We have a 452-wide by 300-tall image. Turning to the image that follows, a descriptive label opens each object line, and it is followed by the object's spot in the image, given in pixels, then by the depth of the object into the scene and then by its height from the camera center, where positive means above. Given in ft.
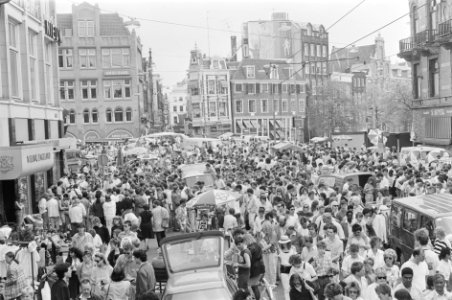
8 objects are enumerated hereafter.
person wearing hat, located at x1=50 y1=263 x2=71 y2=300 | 34.45 -7.50
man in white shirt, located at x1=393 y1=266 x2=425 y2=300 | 30.22 -6.95
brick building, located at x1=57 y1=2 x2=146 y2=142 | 240.53 +15.54
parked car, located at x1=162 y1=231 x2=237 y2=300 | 31.68 -6.80
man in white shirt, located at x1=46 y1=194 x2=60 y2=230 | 67.41 -7.90
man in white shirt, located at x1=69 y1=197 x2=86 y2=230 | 61.16 -7.48
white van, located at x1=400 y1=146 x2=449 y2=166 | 99.99 -6.15
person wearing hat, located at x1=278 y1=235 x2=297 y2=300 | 39.83 -7.69
